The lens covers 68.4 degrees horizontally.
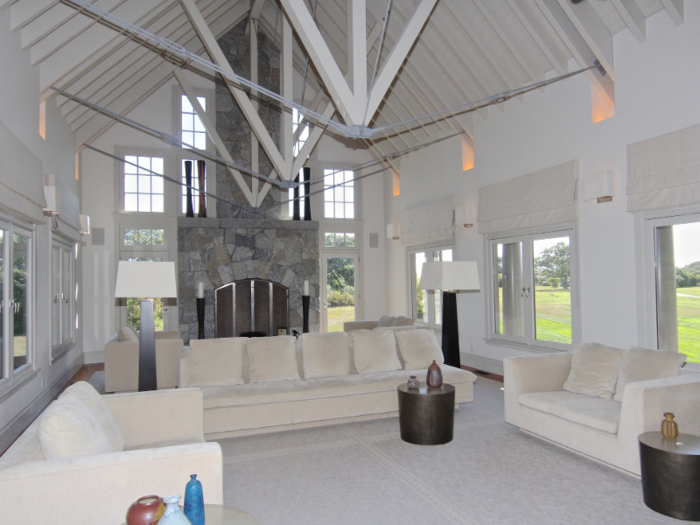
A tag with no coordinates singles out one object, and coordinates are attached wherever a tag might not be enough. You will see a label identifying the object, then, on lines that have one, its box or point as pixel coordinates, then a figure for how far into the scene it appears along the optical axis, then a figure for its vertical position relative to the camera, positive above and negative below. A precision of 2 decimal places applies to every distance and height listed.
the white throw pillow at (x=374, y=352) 5.19 -0.78
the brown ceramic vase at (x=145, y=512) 1.60 -0.73
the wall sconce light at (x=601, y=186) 5.30 +0.89
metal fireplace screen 9.33 -0.54
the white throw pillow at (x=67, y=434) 2.25 -0.68
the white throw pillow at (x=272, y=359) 4.82 -0.78
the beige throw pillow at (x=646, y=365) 3.76 -0.71
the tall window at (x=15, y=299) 4.77 -0.16
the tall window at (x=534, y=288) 6.21 -0.21
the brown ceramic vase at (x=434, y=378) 4.29 -0.86
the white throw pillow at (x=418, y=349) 5.39 -0.79
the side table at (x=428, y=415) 4.13 -1.14
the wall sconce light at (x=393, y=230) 10.00 +0.88
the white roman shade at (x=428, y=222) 8.36 +0.91
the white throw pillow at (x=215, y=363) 4.60 -0.76
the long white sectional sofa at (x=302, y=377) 4.39 -0.96
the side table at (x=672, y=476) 2.81 -1.15
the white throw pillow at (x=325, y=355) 4.98 -0.77
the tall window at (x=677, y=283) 4.68 -0.13
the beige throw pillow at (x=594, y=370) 4.14 -0.82
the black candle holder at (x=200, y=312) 8.28 -0.53
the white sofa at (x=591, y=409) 3.32 -1.01
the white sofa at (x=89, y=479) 2.06 -0.84
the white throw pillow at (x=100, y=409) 2.75 -0.71
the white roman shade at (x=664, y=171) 4.49 +0.91
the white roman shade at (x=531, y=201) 5.96 +0.92
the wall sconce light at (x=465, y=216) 7.73 +0.88
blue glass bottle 1.79 -0.79
